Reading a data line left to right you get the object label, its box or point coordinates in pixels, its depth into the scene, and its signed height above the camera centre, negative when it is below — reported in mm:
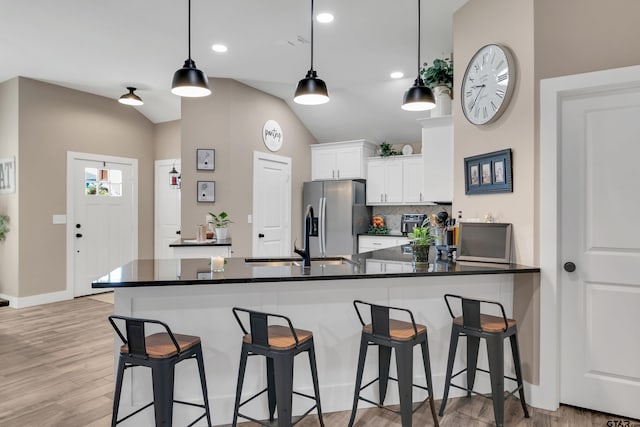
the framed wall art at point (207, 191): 5039 +311
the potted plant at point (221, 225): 4719 -110
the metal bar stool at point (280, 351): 1934 -673
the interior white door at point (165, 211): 6601 +77
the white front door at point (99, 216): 5711 -5
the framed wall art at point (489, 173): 2744 +311
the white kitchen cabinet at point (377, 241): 5961 -384
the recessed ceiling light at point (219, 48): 4098 +1741
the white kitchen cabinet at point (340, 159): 6219 +899
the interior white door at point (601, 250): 2412 -214
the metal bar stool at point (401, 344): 2080 -686
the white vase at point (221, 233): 4711 -204
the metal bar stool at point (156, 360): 1848 -677
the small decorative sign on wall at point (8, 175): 5102 +526
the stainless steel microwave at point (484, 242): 2711 -184
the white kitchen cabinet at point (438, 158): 3625 +532
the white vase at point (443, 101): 3627 +1045
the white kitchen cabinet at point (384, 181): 6070 +539
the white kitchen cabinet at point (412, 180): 5916 +534
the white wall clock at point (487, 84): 2730 +949
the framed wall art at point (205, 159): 5016 +711
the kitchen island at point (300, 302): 2225 -520
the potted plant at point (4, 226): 5138 -134
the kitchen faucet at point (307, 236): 2576 -135
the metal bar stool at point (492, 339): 2262 -718
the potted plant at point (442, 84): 3643 +1208
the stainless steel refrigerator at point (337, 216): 5988 -4
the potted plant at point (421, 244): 2766 -195
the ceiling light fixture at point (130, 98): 5324 +1566
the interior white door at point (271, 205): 5508 +159
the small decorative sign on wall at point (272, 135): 5629 +1159
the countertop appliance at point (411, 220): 5945 -66
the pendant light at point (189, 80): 2580 +875
